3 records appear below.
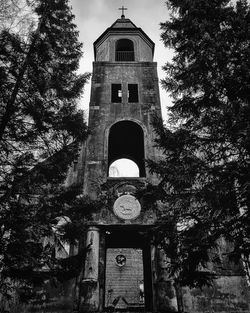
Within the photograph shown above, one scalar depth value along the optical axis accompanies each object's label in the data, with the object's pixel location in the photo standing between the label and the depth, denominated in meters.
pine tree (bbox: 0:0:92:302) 7.62
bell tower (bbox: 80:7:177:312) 11.46
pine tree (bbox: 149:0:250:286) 7.10
